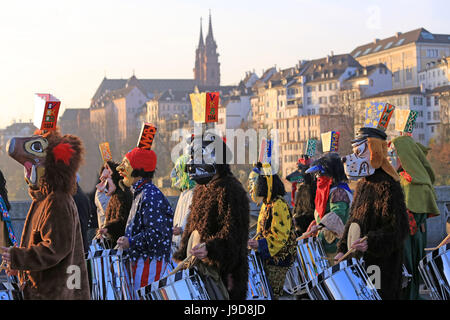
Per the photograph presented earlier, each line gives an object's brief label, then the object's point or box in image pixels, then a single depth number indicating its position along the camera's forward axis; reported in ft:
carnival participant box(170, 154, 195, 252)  32.18
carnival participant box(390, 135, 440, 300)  28.99
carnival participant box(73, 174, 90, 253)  29.96
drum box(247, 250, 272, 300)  23.87
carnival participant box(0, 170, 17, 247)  22.56
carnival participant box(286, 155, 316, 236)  38.52
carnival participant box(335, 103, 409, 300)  21.89
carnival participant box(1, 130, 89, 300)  17.20
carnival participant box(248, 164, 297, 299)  26.99
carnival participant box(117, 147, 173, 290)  23.22
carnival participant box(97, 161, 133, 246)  26.43
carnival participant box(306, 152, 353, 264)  28.91
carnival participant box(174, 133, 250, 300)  20.26
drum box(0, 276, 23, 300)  17.10
